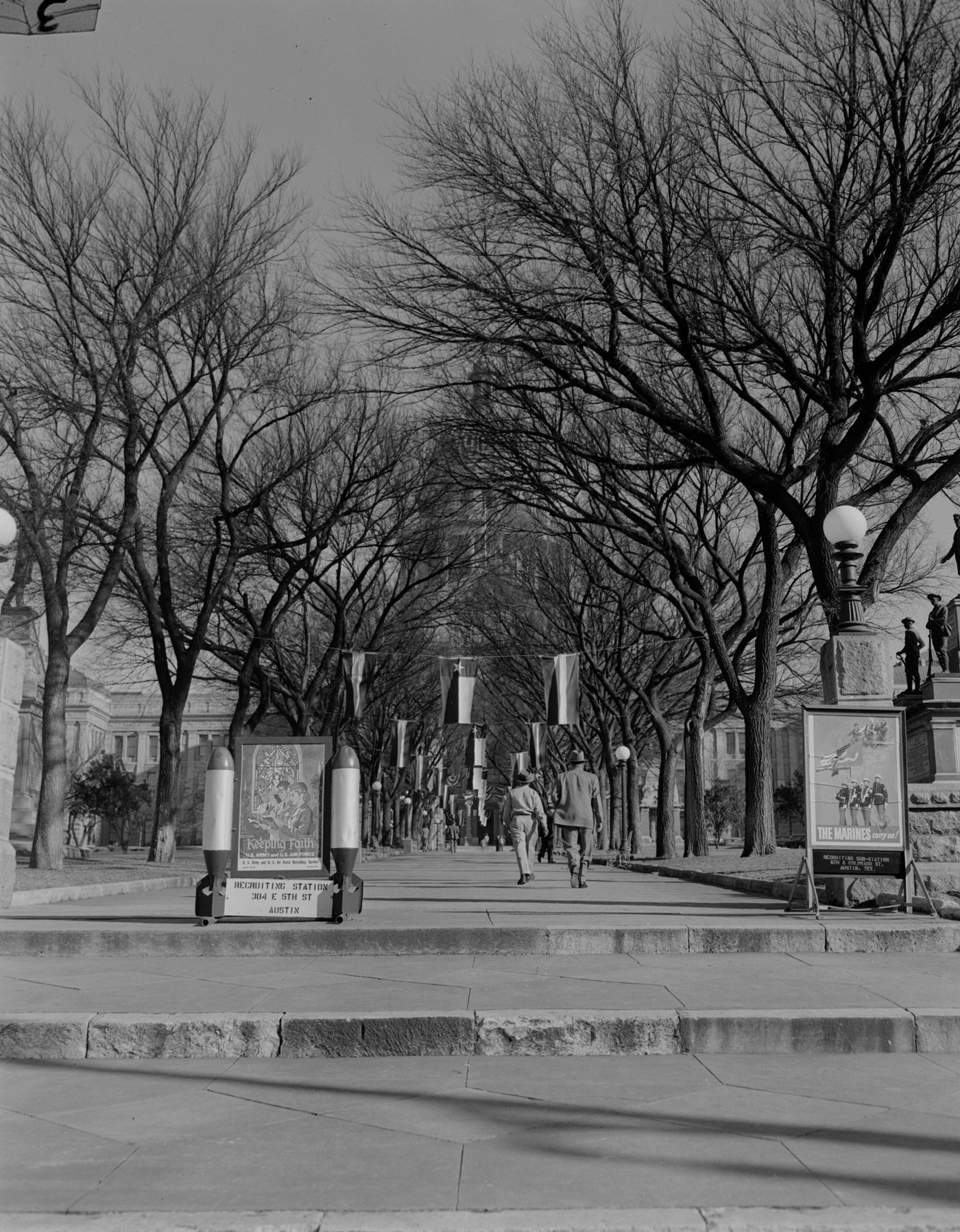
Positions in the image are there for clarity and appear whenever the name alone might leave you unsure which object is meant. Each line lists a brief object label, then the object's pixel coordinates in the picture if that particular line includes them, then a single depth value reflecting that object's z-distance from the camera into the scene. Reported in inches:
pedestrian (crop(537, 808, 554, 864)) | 1252.5
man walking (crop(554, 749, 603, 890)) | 561.9
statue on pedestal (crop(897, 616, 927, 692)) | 739.4
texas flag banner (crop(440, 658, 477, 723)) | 1175.6
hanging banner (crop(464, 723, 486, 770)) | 1825.8
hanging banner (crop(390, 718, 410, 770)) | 1579.7
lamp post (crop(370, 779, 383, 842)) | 1935.3
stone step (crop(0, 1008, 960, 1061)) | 217.3
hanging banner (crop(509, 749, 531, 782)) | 1677.4
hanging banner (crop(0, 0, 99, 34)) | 198.4
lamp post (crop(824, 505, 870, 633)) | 416.2
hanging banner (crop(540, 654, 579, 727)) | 1129.4
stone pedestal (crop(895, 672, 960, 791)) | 495.5
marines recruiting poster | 364.8
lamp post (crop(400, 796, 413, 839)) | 2598.4
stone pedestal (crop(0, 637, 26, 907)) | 398.9
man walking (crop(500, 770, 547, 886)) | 642.8
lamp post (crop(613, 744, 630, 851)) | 1285.7
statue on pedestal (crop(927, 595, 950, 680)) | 663.8
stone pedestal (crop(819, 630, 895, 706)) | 398.3
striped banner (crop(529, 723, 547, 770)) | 1598.2
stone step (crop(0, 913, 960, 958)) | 319.0
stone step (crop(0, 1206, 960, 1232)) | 126.3
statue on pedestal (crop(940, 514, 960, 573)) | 653.3
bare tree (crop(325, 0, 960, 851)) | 540.1
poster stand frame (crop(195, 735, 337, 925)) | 346.9
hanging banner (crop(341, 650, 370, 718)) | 1170.0
